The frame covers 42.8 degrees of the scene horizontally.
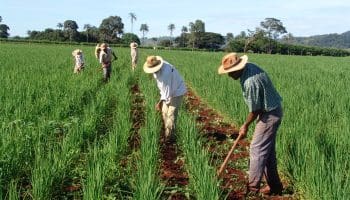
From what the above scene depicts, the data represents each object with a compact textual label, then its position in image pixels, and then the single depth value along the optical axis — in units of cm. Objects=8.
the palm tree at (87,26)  7212
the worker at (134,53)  1513
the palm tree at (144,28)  12850
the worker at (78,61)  1196
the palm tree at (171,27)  12868
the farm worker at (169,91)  577
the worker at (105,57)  1135
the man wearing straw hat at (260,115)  389
